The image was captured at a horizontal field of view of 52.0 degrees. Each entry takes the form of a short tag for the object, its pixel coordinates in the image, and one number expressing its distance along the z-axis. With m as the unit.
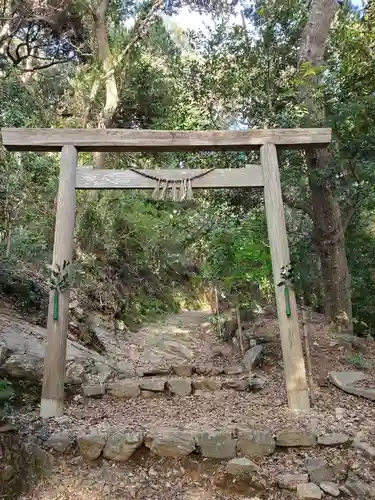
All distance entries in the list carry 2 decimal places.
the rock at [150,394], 4.52
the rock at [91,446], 3.14
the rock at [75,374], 4.40
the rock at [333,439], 3.29
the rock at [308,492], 2.72
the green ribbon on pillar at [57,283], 4.01
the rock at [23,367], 3.99
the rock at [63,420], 3.60
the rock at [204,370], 5.31
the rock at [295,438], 3.28
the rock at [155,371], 5.21
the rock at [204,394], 4.53
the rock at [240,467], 2.96
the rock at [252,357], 5.39
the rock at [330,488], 2.78
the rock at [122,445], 3.14
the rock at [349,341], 5.64
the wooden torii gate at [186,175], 4.05
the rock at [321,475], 2.93
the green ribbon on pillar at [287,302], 4.13
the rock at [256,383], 4.68
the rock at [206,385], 4.71
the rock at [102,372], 4.69
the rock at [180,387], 4.60
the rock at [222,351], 6.74
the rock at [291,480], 2.85
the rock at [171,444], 3.15
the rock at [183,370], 5.25
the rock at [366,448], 3.12
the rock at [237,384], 4.70
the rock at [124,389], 4.44
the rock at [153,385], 4.57
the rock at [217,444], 3.13
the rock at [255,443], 3.18
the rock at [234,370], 5.32
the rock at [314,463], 3.02
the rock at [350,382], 4.23
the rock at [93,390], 4.31
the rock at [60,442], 3.18
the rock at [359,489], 2.75
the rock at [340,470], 2.98
